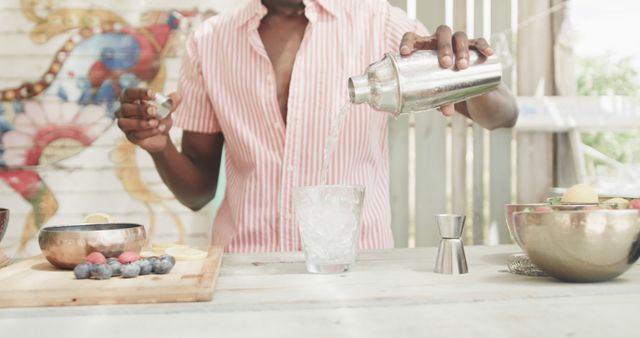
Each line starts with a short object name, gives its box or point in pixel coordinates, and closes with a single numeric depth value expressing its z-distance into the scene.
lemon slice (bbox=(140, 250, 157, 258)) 1.24
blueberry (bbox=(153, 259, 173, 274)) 1.02
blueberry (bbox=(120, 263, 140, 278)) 1.00
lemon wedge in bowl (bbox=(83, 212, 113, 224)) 1.41
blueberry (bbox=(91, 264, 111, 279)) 0.99
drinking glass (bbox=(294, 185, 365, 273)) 1.11
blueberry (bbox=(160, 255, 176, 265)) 1.06
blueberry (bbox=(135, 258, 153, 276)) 1.02
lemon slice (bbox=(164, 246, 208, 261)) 1.18
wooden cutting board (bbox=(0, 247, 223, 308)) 0.88
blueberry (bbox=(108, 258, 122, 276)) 1.01
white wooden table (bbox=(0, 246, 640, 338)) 0.75
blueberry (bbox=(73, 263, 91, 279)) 0.99
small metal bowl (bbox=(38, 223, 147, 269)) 1.10
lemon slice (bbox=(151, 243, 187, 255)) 1.28
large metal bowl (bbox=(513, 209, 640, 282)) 0.94
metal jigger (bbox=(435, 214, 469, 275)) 1.07
